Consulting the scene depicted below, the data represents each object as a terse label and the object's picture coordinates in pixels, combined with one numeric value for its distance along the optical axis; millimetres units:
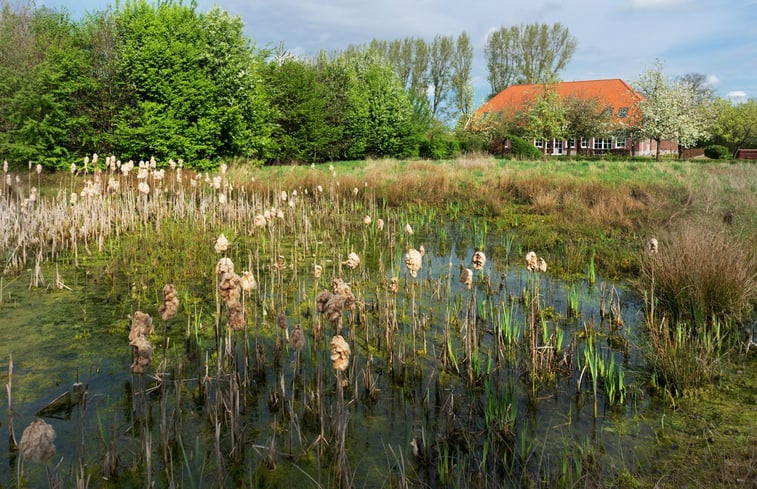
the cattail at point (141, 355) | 2734
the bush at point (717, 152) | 43438
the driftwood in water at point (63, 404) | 3342
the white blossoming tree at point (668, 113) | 40156
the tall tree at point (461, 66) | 57312
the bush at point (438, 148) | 37219
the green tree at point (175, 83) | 17203
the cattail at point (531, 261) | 4781
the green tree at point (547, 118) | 44219
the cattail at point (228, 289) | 3296
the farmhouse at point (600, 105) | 45303
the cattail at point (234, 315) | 3312
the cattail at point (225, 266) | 3529
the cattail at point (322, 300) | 3385
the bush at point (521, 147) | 39188
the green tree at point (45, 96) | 15398
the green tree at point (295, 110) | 26594
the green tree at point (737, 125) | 52031
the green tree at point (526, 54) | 57438
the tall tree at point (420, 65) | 57875
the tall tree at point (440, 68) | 58128
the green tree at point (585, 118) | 44594
